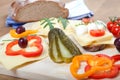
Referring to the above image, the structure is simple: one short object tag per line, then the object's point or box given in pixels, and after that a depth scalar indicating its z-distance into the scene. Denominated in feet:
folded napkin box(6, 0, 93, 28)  3.78
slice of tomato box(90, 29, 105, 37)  2.71
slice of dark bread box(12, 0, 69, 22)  3.82
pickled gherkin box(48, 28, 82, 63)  2.51
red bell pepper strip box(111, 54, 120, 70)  2.44
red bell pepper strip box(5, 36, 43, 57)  2.61
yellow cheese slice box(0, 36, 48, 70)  2.53
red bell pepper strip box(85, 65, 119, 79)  2.21
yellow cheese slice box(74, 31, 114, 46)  2.67
